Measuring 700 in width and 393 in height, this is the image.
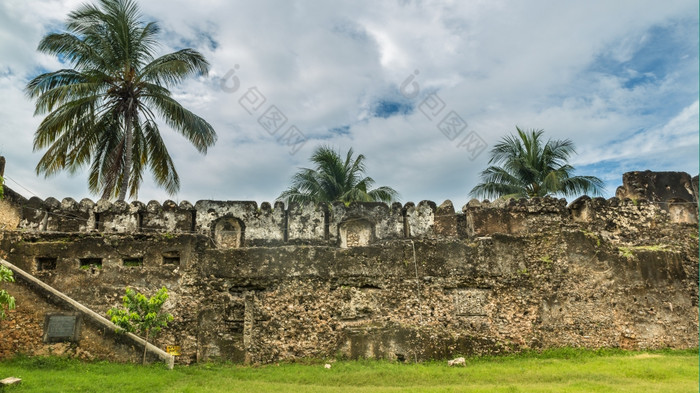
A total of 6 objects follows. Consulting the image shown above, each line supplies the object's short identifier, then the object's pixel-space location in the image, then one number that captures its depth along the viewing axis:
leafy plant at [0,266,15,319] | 7.57
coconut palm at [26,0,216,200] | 15.66
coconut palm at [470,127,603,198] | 20.84
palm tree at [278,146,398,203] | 23.28
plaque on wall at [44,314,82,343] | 10.78
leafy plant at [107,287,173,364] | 10.48
